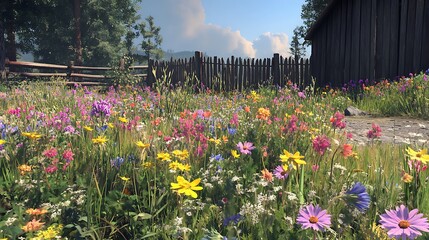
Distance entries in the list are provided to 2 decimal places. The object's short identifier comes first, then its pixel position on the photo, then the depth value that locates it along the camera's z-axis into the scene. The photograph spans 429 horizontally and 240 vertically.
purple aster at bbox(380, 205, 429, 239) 1.16
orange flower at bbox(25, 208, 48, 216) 1.66
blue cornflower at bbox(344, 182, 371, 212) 1.41
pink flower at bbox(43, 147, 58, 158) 2.18
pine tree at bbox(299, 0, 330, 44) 33.59
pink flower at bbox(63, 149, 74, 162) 2.19
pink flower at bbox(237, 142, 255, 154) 2.22
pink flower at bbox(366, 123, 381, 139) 2.30
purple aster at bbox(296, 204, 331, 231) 1.23
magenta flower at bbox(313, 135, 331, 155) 1.86
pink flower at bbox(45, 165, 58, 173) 2.17
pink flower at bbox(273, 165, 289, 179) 1.85
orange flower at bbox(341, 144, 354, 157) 1.84
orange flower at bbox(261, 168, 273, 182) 1.76
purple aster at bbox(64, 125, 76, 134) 3.02
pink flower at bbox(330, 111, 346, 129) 2.57
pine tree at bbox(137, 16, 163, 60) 60.64
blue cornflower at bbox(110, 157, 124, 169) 2.31
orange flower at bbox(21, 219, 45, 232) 1.57
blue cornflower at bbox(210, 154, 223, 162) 2.28
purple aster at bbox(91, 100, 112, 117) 3.21
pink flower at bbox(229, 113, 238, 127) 3.35
